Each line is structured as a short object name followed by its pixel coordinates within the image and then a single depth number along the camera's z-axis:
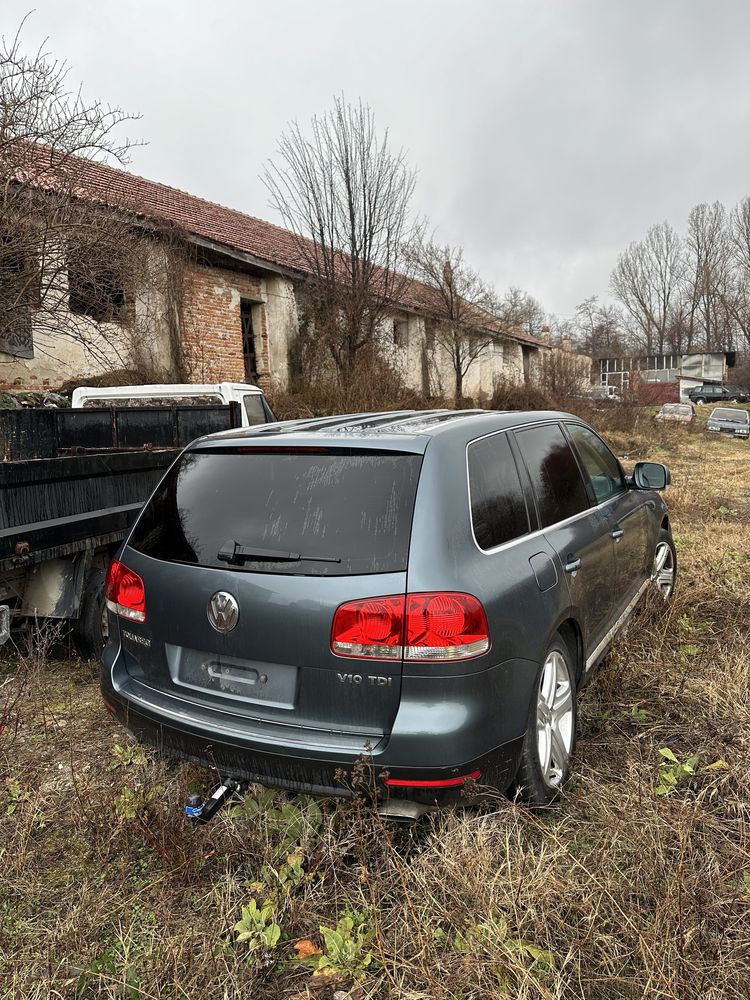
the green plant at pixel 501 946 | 1.74
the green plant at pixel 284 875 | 2.13
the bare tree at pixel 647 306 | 67.19
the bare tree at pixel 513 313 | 24.40
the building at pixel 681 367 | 63.81
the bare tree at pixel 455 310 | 21.29
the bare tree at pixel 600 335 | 70.69
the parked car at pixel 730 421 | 23.56
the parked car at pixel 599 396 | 25.33
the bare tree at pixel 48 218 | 6.70
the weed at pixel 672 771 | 2.47
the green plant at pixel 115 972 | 1.81
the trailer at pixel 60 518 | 3.46
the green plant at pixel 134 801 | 2.50
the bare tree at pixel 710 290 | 61.81
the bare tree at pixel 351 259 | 14.51
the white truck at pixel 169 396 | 7.10
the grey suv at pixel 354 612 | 1.99
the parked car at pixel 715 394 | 52.00
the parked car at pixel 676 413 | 25.00
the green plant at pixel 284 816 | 2.34
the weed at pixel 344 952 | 1.81
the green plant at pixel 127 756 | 2.91
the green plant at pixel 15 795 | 2.65
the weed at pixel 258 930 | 1.91
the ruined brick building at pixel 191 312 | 11.42
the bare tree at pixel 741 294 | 56.34
